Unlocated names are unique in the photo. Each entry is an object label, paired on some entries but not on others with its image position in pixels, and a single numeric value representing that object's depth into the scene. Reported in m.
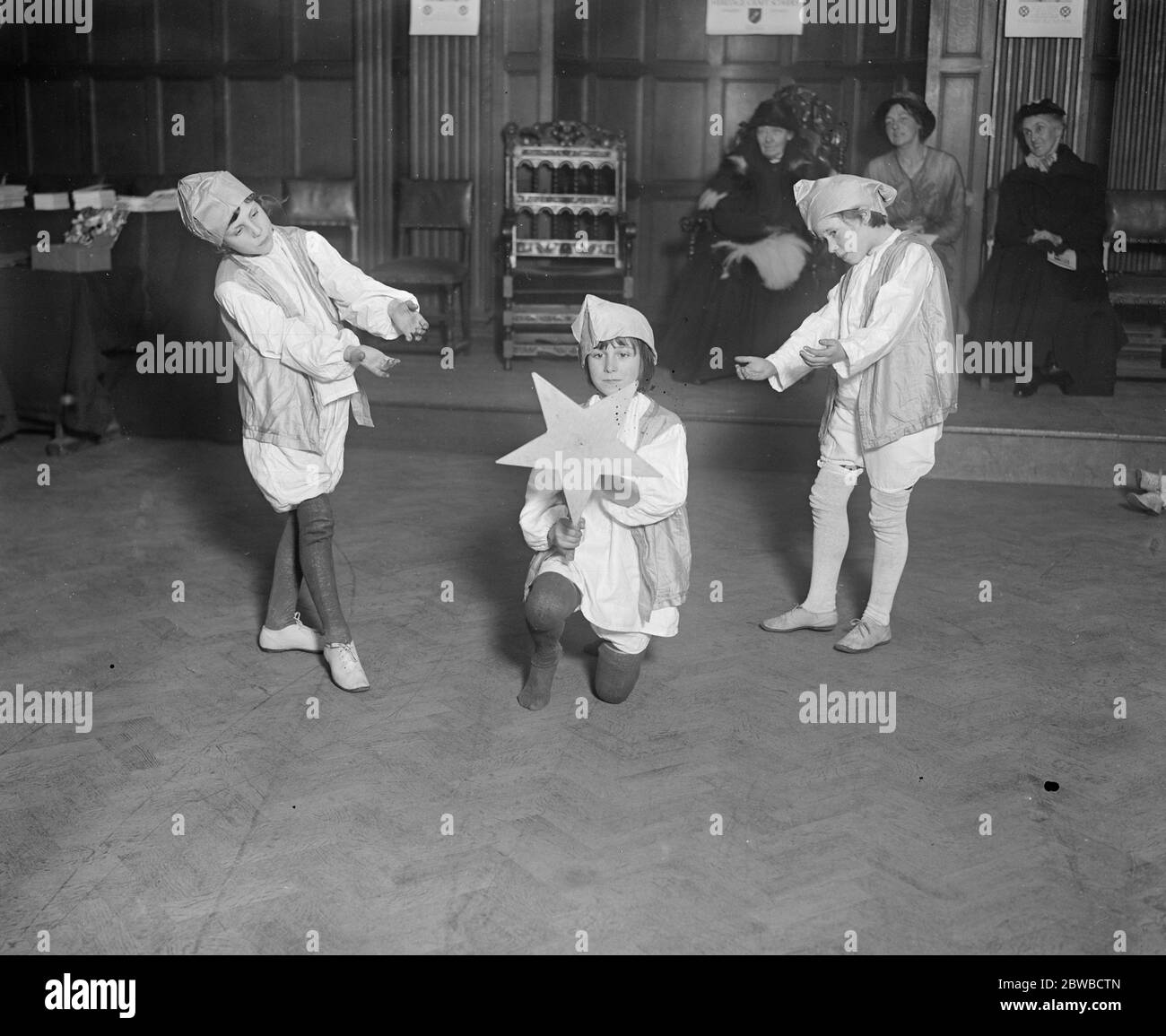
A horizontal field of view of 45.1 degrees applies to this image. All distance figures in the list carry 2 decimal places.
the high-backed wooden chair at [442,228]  6.95
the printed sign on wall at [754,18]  7.26
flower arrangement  6.21
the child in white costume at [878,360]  3.52
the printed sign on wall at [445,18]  7.17
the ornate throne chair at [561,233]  6.77
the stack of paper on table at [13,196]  7.15
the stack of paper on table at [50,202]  6.86
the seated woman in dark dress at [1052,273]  6.25
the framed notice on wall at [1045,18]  6.75
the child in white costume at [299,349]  3.22
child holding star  3.17
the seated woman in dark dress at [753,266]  6.41
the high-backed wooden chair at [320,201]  7.50
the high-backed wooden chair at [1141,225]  6.99
